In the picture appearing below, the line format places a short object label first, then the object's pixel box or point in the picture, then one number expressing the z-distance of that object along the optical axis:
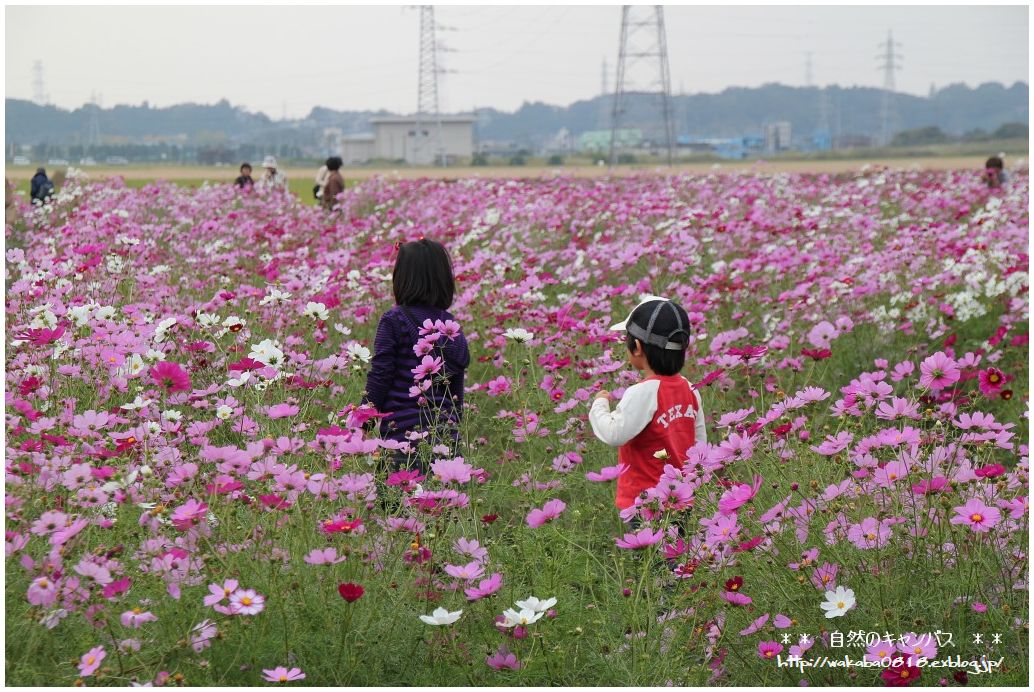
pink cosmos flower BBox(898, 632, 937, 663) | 1.93
